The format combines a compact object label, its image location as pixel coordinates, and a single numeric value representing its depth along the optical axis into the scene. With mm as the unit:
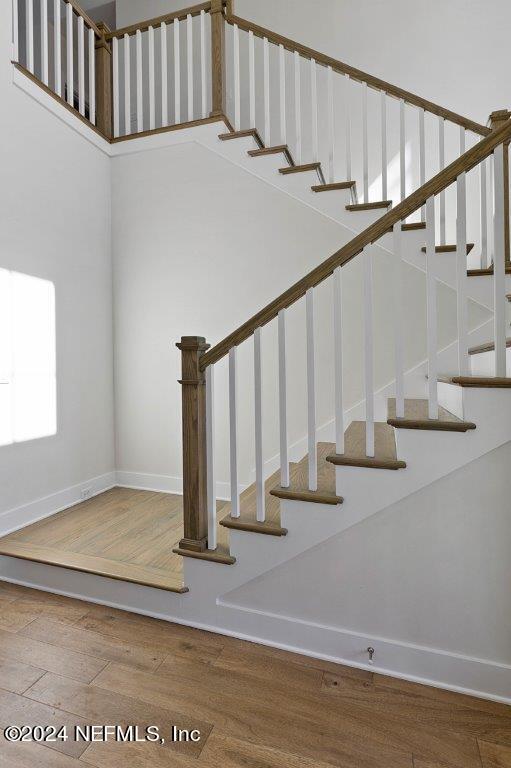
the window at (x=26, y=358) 2414
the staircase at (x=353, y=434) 1449
